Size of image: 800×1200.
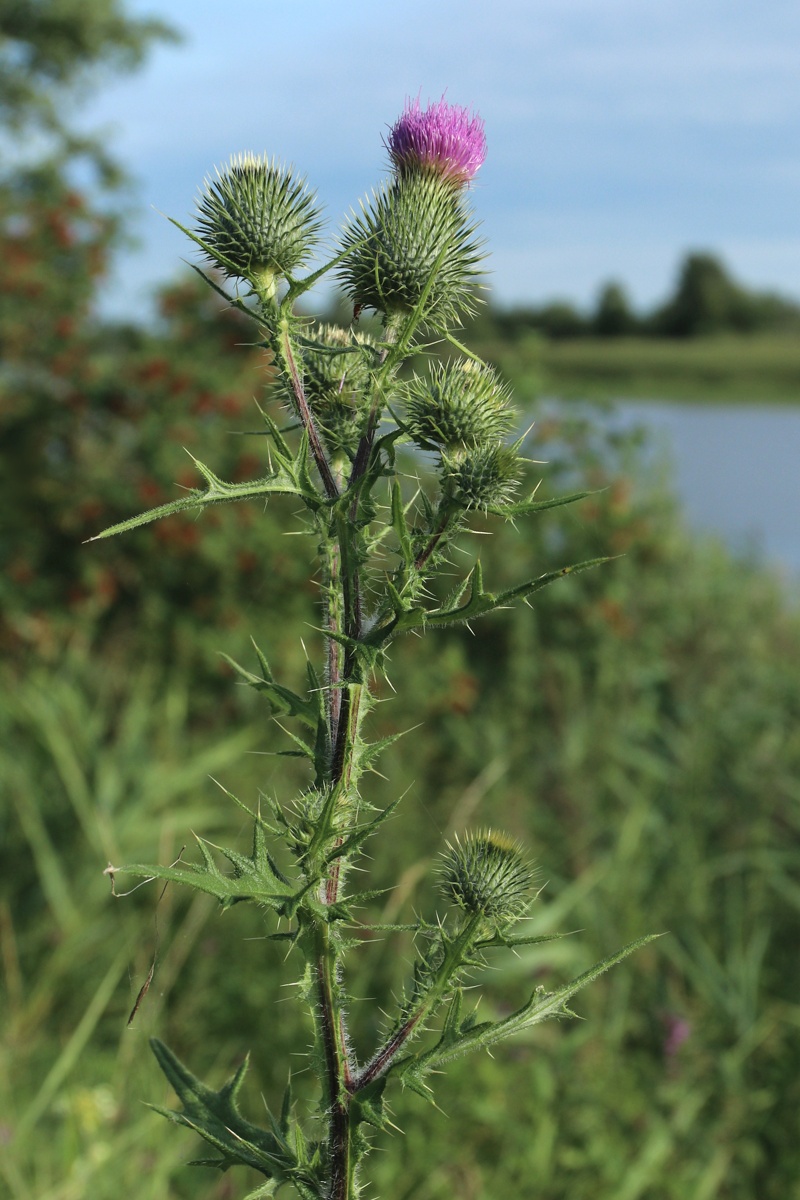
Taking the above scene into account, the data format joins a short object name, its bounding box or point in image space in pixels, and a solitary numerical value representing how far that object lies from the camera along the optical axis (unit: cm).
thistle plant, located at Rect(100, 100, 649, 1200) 60
